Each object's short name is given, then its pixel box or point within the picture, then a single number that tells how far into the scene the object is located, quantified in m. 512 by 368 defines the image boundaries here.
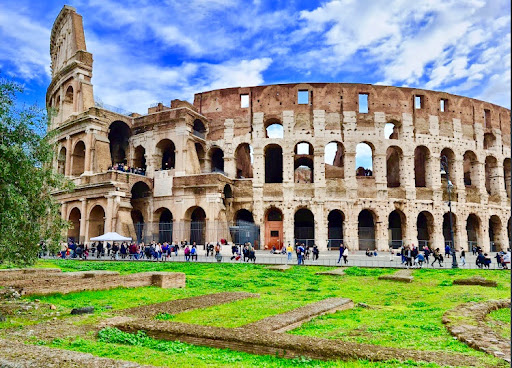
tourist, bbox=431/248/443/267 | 20.84
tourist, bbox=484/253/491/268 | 19.69
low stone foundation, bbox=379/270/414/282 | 14.65
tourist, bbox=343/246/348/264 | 21.12
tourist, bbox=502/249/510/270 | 19.37
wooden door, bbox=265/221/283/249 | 31.69
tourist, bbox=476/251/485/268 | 19.70
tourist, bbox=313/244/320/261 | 23.98
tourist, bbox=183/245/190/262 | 23.76
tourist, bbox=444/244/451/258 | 27.02
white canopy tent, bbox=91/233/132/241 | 25.03
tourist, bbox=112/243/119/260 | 24.90
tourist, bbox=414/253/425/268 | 20.28
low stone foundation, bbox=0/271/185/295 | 10.60
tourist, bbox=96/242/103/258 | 25.86
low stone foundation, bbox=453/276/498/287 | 13.34
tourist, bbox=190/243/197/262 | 23.42
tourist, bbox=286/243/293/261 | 23.92
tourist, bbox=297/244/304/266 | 20.69
